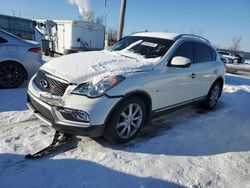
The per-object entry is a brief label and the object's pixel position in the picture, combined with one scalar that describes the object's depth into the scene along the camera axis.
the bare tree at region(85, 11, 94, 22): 37.81
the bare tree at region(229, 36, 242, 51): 56.59
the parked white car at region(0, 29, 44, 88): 4.62
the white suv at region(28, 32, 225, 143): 2.51
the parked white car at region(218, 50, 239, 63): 24.78
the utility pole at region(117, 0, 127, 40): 8.42
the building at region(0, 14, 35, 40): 18.61
